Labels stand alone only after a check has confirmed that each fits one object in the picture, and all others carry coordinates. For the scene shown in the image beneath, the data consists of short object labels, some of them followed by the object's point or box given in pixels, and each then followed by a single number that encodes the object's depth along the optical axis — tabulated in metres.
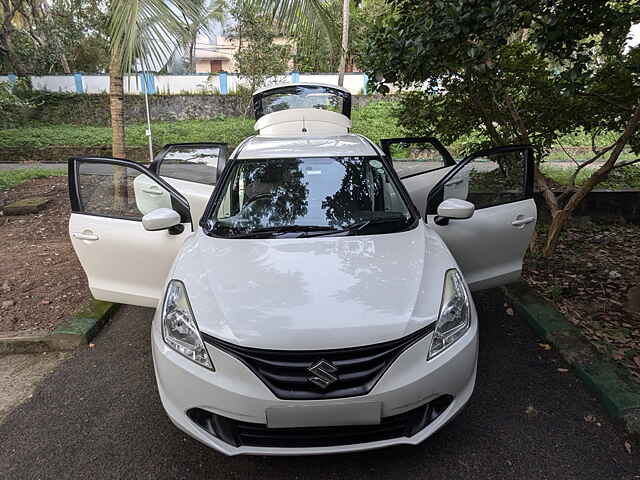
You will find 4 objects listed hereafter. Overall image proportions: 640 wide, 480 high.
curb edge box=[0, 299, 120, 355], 3.50
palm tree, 4.59
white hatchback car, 2.02
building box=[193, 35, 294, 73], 35.89
